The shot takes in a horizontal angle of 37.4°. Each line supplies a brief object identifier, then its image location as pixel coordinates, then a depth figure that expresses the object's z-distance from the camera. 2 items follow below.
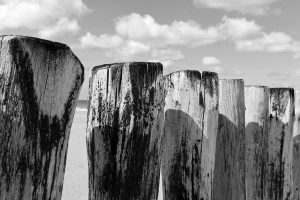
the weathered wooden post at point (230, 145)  2.93
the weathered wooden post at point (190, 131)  2.49
